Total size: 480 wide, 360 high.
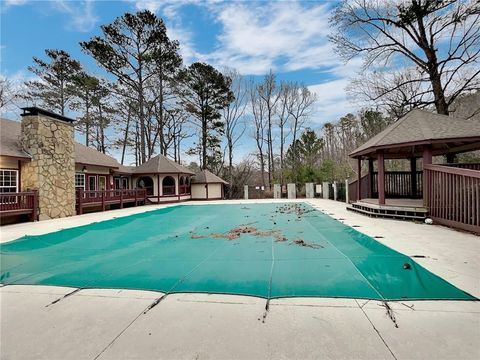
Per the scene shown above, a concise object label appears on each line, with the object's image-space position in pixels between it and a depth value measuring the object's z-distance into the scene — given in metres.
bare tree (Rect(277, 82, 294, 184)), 29.09
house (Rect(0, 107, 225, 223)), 10.02
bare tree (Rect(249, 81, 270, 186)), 29.53
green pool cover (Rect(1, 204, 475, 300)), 3.15
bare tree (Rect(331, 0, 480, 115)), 11.30
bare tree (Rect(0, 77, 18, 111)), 18.63
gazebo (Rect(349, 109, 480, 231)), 6.30
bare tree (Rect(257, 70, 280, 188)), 29.00
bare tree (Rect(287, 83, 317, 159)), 28.94
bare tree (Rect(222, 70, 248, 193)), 28.78
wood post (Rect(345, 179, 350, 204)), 15.04
